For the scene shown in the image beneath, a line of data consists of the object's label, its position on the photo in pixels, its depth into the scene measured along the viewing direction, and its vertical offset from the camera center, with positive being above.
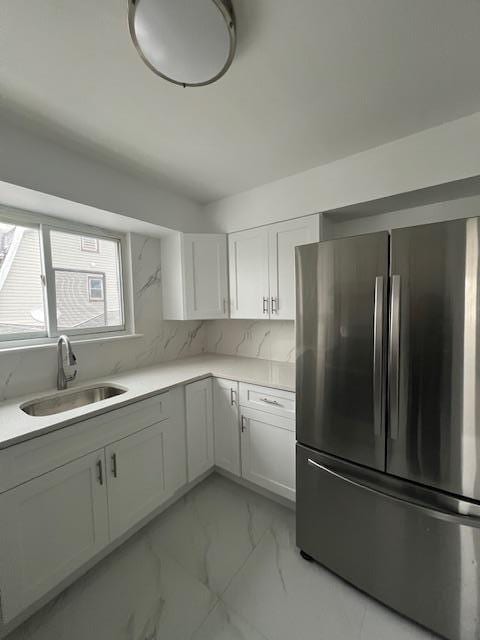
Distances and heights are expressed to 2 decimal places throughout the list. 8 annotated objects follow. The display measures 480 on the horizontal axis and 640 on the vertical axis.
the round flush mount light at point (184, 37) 0.78 +0.91
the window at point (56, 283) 1.66 +0.22
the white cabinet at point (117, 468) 1.12 -0.91
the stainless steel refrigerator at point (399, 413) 0.99 -0.45
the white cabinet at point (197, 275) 2.29 +0.33
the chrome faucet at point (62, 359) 1.71 -0.30
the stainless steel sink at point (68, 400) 1.58 -0.57
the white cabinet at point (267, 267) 1.95 +0.36
